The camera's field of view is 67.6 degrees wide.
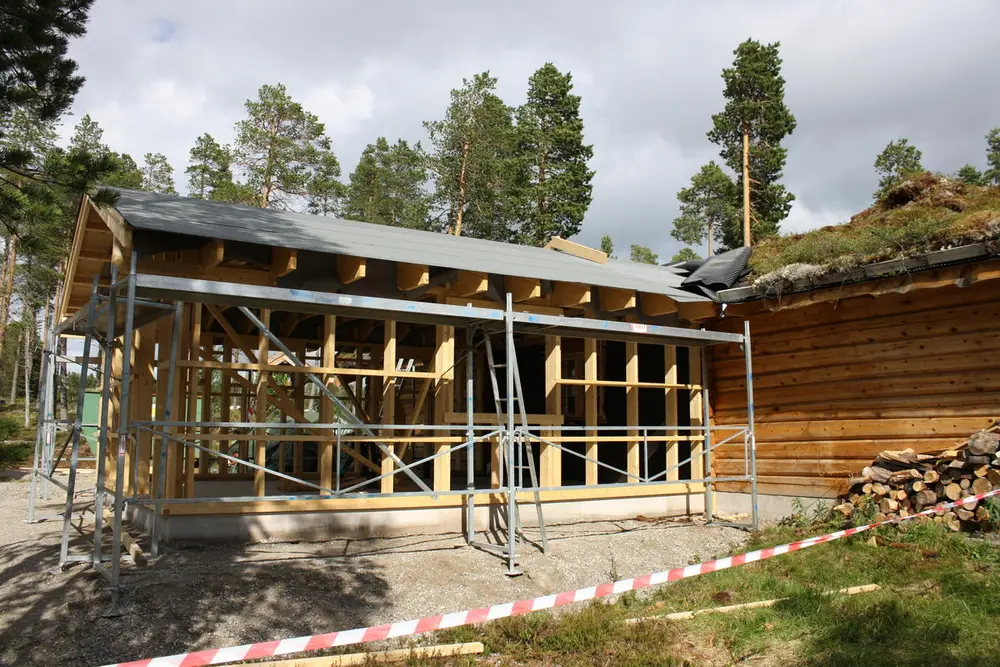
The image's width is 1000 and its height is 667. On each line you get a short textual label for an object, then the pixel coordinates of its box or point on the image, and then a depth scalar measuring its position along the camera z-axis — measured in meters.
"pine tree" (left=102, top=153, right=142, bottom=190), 27.80
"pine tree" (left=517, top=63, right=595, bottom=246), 30.30
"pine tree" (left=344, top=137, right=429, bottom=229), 33.60
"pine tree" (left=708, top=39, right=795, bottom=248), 29.19
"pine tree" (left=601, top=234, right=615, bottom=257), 46.00
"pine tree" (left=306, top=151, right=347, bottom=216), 30.14
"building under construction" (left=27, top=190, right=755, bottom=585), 7.32
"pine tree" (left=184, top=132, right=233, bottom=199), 30.91
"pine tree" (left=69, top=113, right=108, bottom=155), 30.47
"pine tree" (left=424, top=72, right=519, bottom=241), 30.66
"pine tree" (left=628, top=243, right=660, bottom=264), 53.38
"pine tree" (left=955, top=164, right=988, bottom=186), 39.09
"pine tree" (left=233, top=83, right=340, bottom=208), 29.36
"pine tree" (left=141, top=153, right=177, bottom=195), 36.62
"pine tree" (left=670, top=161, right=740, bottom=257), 30.98
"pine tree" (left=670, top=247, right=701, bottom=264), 47.06
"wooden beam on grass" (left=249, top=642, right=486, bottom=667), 4.71
